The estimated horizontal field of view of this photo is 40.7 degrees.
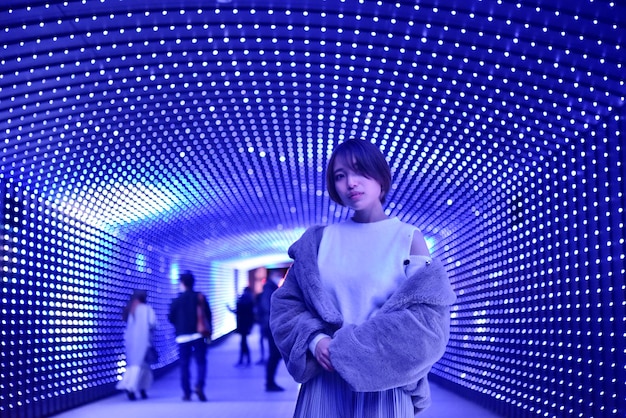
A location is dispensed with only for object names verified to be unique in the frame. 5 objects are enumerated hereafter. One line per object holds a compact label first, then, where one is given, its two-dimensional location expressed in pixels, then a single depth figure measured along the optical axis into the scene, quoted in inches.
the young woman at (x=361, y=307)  101.9
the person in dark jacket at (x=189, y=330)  517.7
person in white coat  561.3
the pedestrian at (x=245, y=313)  783.7
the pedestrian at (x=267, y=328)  533.4
